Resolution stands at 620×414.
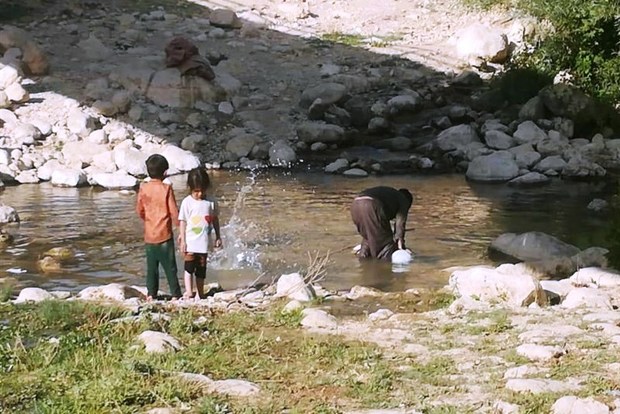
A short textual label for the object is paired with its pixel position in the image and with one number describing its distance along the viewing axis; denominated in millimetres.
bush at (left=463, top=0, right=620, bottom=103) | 17938
